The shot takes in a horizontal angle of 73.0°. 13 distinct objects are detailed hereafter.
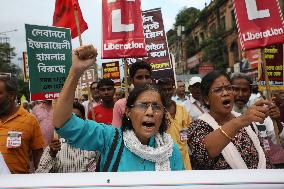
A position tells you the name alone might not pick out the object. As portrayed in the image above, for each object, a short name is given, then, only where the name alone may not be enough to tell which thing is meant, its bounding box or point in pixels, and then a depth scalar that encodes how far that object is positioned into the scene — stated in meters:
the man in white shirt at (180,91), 4.36
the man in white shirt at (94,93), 4.04
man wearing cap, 2.58
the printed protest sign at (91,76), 7.43
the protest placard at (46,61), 2.13
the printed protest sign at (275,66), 2.62
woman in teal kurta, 1.02
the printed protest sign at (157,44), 3.52
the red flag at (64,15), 2.63
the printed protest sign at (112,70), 7.21
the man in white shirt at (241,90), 2.17
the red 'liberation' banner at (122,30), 2.47
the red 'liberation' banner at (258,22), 1.99
